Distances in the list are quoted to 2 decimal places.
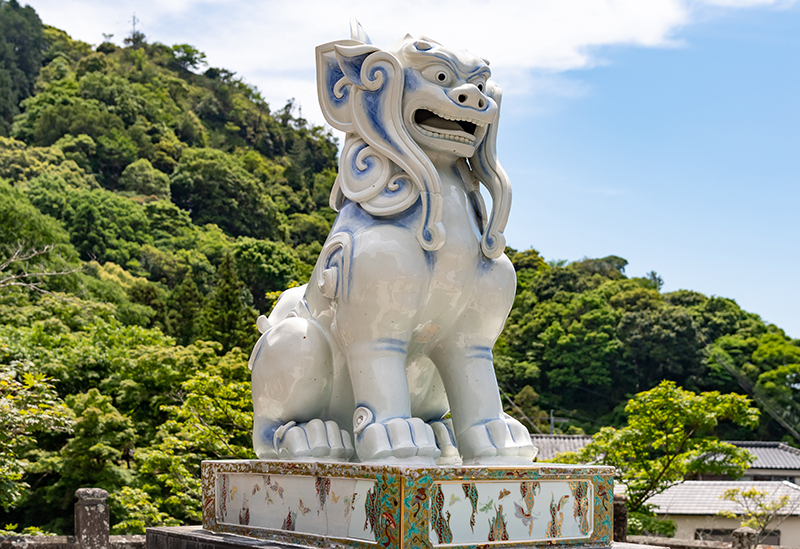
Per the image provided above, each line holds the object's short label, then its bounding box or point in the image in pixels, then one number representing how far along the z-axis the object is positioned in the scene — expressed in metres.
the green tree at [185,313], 29.56
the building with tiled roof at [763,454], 23.89
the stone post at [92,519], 8.29
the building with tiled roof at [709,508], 16.42
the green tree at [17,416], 7.64
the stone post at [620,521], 9.50
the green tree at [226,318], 24.34
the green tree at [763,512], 12.59
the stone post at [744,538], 10.00
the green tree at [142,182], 49.47
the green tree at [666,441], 11.88
